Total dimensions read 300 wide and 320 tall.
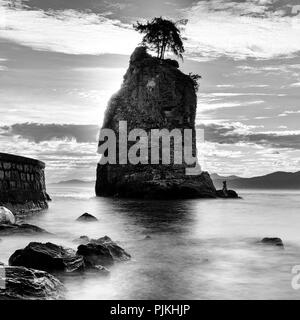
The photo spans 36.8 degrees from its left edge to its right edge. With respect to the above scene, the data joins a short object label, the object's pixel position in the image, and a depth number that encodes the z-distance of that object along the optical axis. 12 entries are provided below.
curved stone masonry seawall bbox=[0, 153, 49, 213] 18.31
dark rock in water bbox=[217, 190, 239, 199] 52.17
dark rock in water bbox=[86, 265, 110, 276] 8.06
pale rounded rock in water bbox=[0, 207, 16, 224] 14.95
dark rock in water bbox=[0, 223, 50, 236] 12.67
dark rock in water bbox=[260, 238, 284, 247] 12.45
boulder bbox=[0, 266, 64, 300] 5.99
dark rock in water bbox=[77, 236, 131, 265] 8.88
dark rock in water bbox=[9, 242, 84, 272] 7.90
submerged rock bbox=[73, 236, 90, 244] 12.17
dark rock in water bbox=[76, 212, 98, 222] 20.01
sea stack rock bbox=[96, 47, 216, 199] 46.28
